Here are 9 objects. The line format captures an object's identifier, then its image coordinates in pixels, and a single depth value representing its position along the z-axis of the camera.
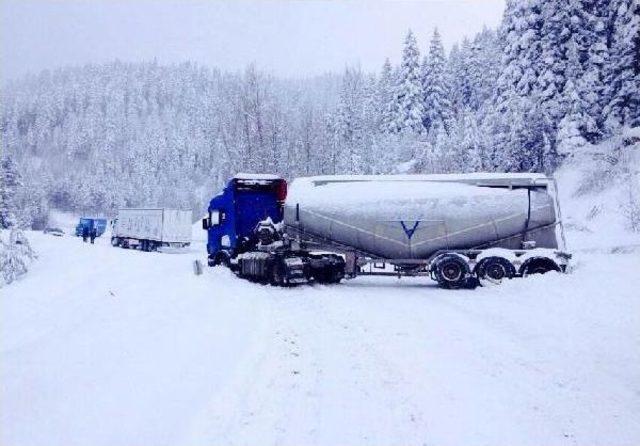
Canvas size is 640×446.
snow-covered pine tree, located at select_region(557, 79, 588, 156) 30.98
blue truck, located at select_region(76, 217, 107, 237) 62.75
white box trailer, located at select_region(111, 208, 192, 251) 40.28
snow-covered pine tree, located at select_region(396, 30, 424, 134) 61.53
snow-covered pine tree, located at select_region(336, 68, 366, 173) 65.31
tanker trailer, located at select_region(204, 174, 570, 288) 16.16
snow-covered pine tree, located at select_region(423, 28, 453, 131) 62.94
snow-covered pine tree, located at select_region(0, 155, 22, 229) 38.22
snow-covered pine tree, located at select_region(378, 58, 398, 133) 64.38
